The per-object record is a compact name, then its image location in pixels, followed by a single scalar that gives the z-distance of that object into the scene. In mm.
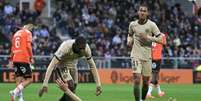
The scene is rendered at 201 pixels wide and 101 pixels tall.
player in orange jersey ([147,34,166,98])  26438
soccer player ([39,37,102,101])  14780
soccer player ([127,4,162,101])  19531
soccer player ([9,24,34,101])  21406
